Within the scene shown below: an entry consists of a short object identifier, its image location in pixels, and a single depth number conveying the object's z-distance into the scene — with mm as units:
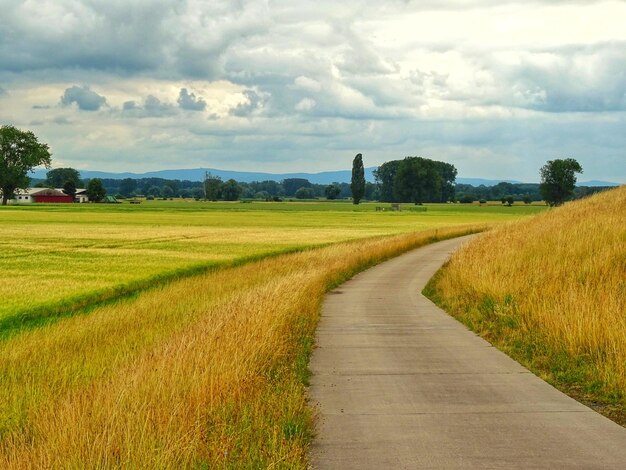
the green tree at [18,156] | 157875
